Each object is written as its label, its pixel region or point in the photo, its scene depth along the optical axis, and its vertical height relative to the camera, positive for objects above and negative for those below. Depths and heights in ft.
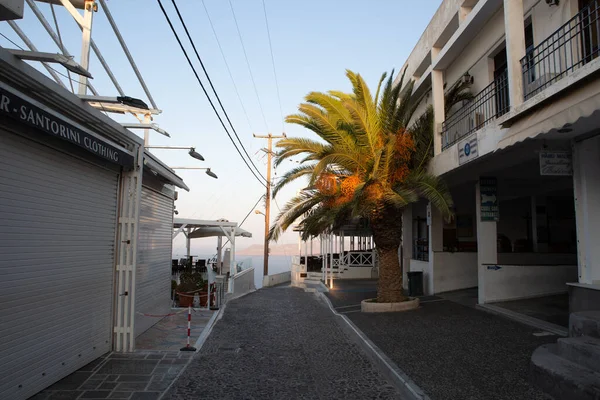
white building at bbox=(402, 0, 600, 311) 24.49 +6.18
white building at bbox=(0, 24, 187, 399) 16.83 +0.45
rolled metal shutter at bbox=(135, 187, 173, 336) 31.73 -1.45
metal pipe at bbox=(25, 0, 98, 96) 20.74 +10.25
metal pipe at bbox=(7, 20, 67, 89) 20.16 +9.44
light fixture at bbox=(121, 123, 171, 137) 26.29 +6.91
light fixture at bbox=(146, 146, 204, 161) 40.75 +8.12
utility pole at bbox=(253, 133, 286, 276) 93.81 +10.43
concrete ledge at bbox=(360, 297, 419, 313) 38.06 -5.61
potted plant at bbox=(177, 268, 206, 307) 45.99 -5.22
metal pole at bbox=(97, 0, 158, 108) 24.47 +11.81
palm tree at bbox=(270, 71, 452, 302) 37.32 +6.98
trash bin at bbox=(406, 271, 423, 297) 49.63 -4.62
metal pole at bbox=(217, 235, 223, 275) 81.82 -1.17
